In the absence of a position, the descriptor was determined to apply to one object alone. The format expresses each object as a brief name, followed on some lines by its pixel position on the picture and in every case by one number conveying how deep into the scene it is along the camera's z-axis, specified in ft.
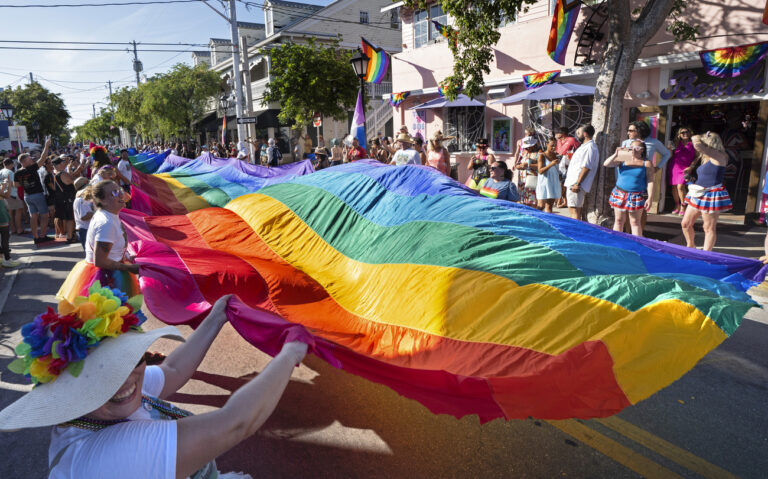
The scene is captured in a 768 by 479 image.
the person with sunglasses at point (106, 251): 13.88
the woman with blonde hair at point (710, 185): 21.80
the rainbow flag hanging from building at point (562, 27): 36.52
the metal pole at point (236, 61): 73.26
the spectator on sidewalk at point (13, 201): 32.55
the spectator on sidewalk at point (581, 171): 26.55
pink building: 33.50
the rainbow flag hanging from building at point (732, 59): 31.83
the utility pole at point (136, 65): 198.53
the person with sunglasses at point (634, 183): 23.73
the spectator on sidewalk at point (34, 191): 34.58
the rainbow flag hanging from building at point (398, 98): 61.46
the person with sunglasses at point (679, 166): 34.22
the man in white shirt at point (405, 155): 30.76
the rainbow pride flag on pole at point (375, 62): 44.75
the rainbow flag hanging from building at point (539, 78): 42.86
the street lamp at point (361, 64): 41.86
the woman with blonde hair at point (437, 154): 32.86
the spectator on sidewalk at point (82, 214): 21.35
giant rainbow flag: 7.80
